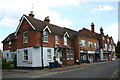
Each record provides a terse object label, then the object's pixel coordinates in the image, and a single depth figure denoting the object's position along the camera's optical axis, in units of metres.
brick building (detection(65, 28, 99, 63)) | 29.20
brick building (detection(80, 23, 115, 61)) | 42.53
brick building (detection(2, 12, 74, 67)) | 19.61
